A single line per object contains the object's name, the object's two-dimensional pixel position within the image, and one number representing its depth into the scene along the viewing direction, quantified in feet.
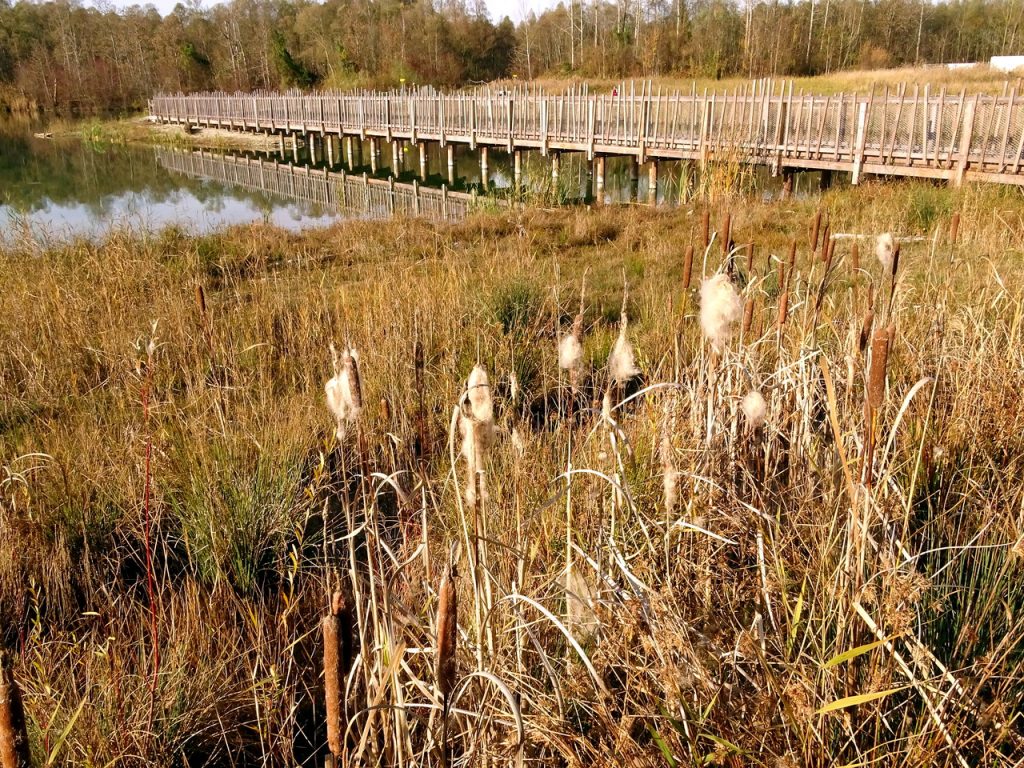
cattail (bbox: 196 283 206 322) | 8.37
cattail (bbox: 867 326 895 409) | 2.98
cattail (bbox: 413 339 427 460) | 5.78
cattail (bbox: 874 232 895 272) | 6.58
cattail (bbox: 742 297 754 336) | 5.84
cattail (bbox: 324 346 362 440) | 3.81
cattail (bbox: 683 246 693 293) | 5.63
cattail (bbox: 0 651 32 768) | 2.32
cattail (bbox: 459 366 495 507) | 3.77
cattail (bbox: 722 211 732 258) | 5.98
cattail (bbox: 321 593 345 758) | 2.51
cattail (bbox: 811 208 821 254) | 6.69
